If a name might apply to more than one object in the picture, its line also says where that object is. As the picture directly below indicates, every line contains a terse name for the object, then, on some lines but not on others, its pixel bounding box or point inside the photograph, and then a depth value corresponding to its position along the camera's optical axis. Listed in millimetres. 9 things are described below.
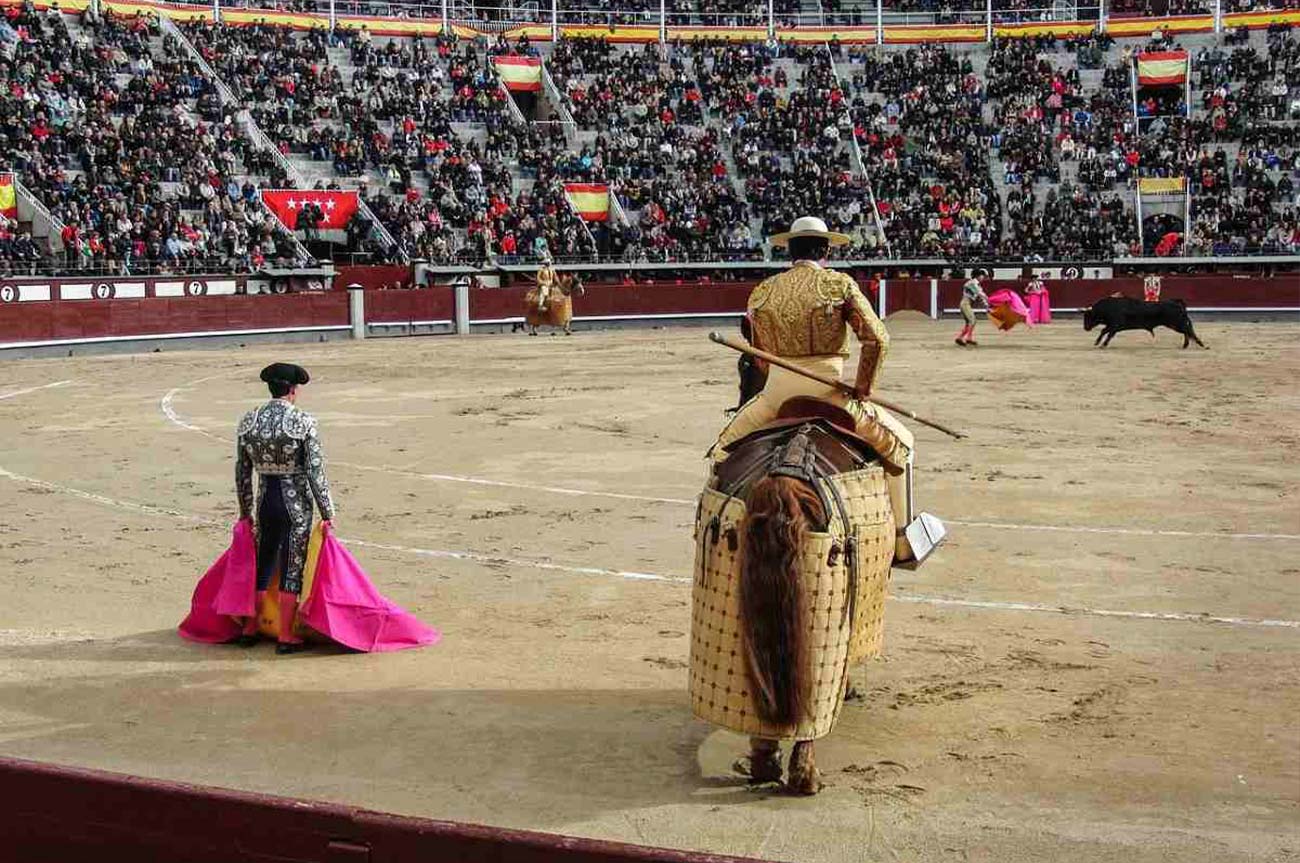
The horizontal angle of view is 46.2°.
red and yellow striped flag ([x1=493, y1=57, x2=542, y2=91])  36531
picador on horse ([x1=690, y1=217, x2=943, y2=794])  4141
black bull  21797
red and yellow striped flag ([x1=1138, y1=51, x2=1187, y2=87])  36844
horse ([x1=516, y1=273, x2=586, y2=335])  27641
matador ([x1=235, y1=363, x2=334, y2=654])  5934
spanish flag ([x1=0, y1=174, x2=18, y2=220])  24125
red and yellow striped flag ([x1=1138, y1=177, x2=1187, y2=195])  33250
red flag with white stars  28281
